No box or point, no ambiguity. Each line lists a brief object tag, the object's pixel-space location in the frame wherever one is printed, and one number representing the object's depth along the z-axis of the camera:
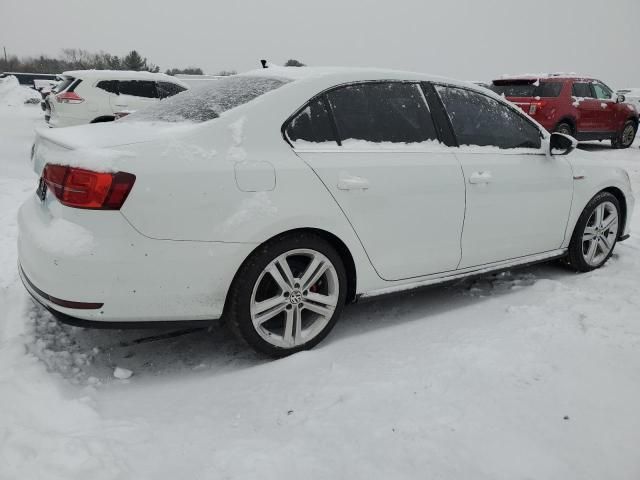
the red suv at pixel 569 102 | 11.04
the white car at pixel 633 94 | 19.68
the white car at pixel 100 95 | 10.86
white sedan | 2.35
